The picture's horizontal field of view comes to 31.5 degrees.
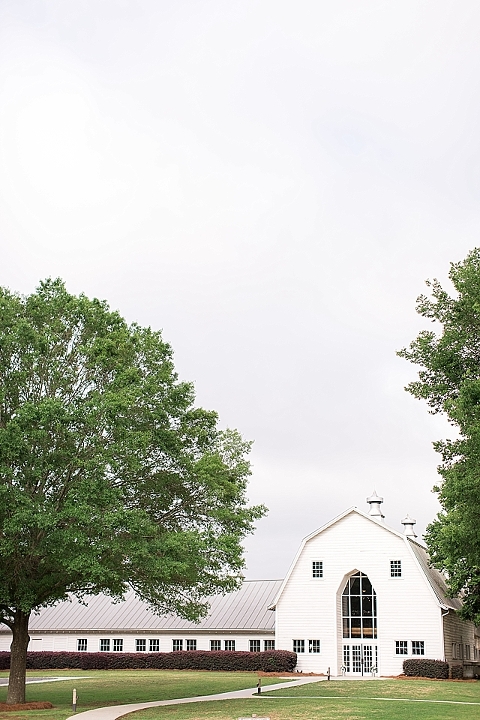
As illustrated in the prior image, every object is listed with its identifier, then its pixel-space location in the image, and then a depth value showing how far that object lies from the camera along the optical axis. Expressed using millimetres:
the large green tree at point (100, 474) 25859
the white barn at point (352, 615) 47281
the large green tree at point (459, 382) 22422
